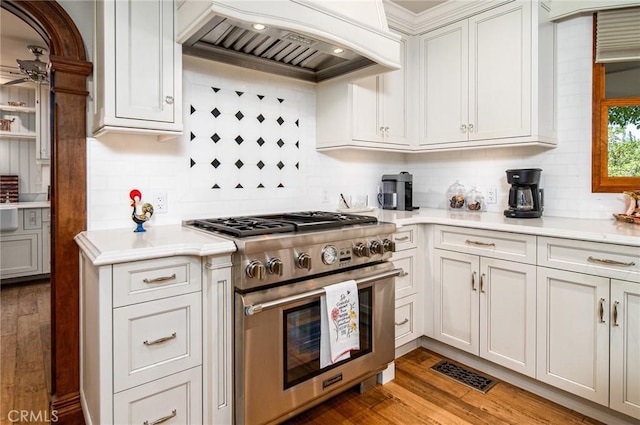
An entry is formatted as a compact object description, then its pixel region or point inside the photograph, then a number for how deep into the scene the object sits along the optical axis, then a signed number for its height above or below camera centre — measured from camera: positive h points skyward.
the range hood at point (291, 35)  1.66 +0.94
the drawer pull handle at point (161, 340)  1.45 -0.53
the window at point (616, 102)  2.28 +0.70
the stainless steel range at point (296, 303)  1.60 -0.46
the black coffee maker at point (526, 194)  2.46 +0.11
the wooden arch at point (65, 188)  1.79 +0.11
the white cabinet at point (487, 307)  2.13 -0.62
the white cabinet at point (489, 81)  2.40 +0.94
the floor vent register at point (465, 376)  2.26 -1.08
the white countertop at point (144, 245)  1.38 -0.15
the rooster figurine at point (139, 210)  1.87 +0.00
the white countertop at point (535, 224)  1.80 -0.09
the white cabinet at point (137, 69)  1.66 +0.67
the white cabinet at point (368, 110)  2.63 +0.75
